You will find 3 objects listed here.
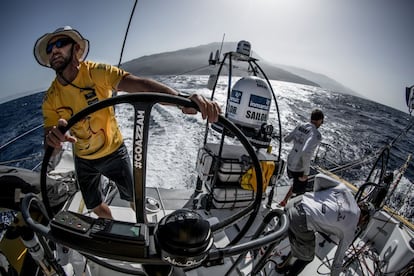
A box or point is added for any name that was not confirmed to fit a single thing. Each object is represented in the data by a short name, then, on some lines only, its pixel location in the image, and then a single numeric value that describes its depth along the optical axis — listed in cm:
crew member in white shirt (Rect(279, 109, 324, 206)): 305
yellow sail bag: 258
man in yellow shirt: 129
